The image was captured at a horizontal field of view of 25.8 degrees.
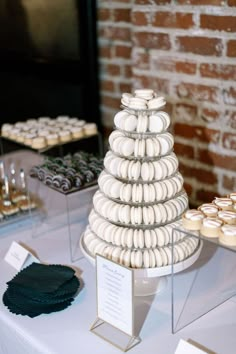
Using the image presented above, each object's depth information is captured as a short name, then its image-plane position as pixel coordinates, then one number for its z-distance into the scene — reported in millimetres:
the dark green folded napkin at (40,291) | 1047
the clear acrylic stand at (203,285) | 1037
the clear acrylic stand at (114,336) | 946
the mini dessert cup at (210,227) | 891
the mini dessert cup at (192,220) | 925
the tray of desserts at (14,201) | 1460
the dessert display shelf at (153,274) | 1029
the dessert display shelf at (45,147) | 1584
